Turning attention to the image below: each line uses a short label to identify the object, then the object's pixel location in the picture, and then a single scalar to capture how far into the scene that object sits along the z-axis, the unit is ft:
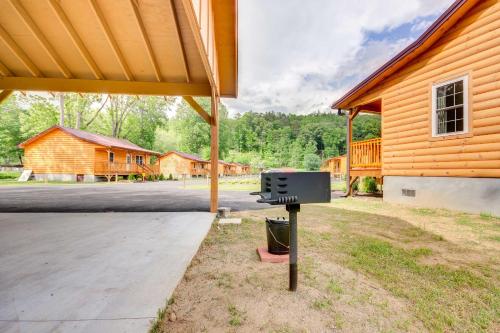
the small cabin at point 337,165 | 121.03
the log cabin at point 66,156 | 75.46
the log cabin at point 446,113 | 20.93
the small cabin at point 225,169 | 171.63
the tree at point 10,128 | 119.75
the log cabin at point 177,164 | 126.21
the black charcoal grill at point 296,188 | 6.87
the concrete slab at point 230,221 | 17.59
